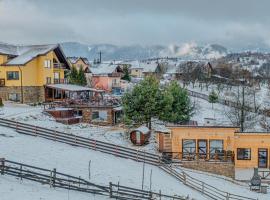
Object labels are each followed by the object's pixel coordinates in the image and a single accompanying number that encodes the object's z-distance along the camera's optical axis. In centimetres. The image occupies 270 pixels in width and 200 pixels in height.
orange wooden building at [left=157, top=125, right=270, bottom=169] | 4459
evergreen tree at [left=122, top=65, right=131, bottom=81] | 11925
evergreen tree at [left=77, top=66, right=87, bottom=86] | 8499
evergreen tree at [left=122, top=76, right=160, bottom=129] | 5409
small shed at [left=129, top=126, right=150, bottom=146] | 4950
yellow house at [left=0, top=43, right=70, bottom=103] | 6669
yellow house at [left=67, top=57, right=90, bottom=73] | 10782
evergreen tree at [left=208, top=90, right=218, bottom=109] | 9075
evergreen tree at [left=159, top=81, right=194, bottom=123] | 5500
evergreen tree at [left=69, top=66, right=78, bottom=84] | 8398
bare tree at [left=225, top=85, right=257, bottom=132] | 6400
